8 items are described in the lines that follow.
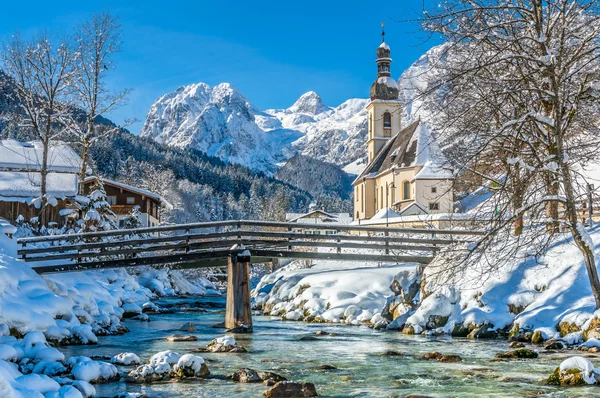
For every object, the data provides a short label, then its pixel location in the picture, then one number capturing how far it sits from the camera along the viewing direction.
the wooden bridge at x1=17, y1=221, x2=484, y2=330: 22.97
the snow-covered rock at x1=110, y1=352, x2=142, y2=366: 14.81
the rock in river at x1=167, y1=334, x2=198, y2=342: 19.92
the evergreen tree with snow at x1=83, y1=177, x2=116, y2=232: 33.75
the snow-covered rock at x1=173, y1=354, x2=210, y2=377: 13.50
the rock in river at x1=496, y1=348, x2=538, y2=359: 15.61
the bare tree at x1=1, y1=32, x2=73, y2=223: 31.23
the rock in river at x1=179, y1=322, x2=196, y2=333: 22.88
